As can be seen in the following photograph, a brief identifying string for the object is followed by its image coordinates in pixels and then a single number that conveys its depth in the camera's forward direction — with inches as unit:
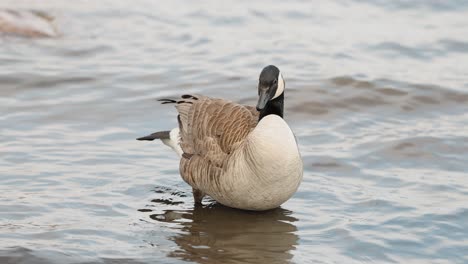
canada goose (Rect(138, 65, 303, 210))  625.9
